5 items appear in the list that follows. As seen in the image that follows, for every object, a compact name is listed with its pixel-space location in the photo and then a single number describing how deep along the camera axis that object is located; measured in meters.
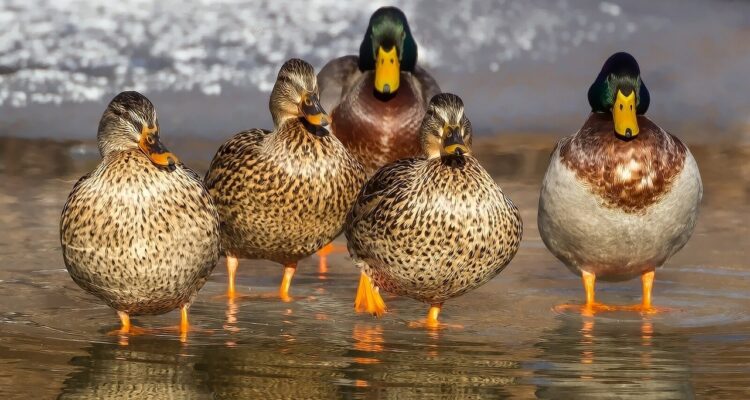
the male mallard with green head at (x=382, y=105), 17.12
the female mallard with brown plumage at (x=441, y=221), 13.12
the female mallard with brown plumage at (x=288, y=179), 14.29
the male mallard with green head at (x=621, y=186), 14.27
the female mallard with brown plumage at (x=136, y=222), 12.49
